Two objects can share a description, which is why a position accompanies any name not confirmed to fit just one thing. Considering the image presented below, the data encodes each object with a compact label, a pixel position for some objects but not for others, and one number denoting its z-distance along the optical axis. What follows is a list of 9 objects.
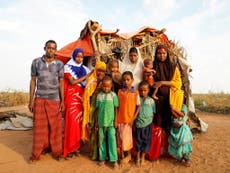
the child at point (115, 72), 4.57
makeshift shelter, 6.58
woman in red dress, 4.61
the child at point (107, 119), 4.27
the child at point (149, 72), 4.50
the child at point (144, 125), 4.37
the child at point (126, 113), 4.32
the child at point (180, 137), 4.30
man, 4.49
